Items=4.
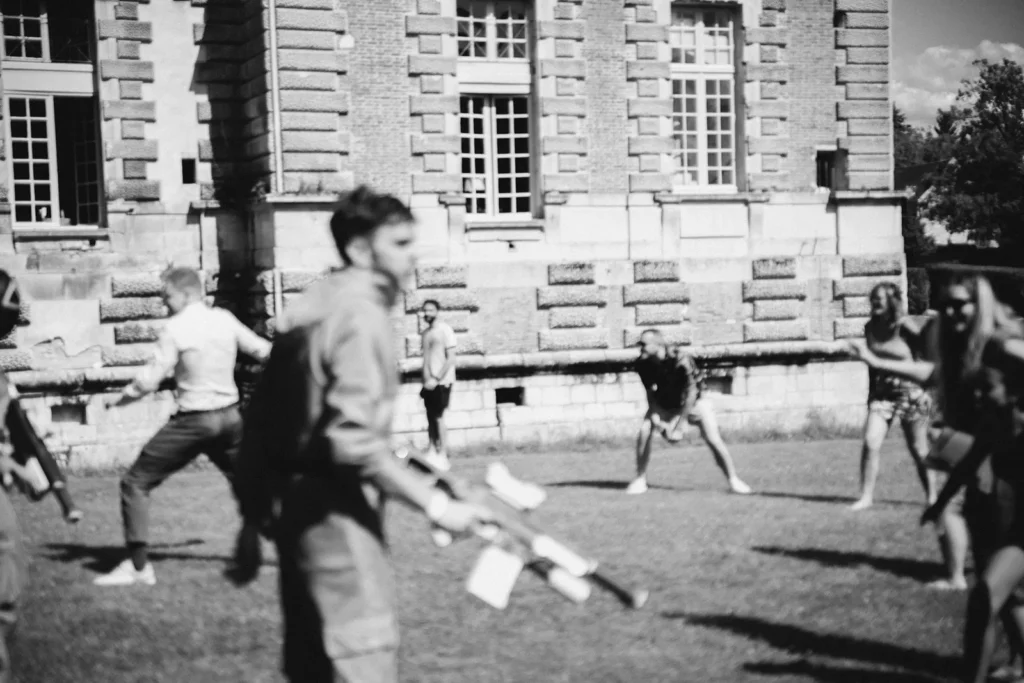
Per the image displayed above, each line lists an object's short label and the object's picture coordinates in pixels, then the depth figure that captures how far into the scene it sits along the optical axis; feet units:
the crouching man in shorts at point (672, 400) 47.70
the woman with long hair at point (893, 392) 40.93
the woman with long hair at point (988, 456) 20.62
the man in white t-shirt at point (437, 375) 58.18
